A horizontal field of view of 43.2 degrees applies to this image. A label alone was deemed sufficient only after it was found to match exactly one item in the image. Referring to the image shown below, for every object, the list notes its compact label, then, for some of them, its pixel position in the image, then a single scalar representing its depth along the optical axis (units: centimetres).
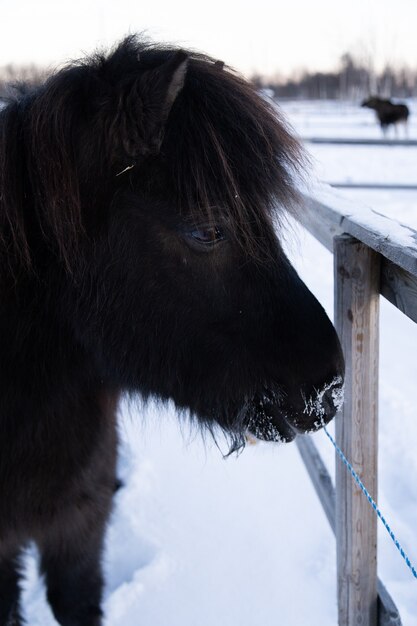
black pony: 131
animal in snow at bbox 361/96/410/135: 2327
